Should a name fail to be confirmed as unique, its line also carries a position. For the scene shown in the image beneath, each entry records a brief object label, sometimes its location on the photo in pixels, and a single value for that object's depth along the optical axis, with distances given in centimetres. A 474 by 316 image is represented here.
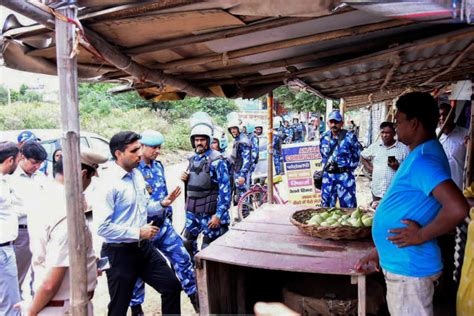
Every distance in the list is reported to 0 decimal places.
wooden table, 240
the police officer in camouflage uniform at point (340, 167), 575
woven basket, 280
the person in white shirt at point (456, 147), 473
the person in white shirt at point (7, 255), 327
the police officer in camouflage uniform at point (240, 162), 812
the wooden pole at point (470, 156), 430
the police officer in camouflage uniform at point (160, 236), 378
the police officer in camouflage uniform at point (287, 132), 1603
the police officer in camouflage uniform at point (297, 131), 1882
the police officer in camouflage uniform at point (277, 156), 1058
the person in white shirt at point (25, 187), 388
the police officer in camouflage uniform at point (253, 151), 840
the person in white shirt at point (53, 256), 219
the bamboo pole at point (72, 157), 169
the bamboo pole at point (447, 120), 496
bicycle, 765
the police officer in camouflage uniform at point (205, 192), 438
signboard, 704
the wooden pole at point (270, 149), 496
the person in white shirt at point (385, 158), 517
